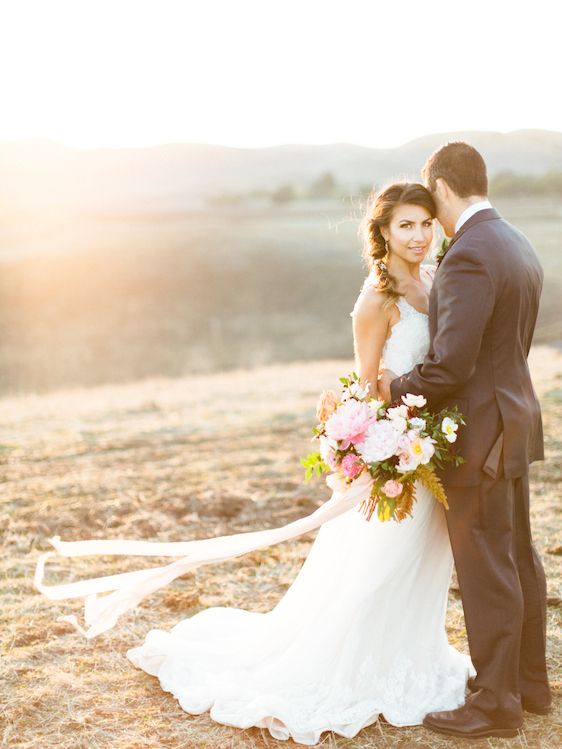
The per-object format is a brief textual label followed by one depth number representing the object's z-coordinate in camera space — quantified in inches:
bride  148.2
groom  132.3
